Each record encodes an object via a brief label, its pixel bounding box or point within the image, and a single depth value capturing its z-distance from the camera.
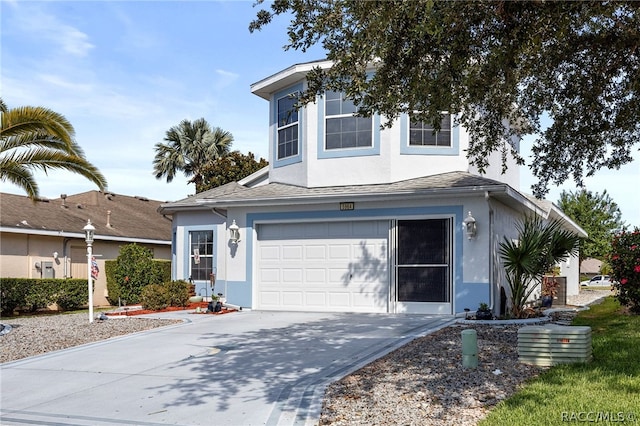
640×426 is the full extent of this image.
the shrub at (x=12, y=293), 21.19
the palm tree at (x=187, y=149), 33.94
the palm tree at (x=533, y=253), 13.62
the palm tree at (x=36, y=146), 14.43
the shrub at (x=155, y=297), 17.69
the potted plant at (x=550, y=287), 19.47
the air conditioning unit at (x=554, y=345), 8.38
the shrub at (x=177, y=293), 18.16
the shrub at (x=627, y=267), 13.49
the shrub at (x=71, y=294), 23.25
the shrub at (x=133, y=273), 22.95
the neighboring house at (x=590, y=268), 71.31
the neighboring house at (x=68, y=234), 23.94
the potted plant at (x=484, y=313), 13.82
